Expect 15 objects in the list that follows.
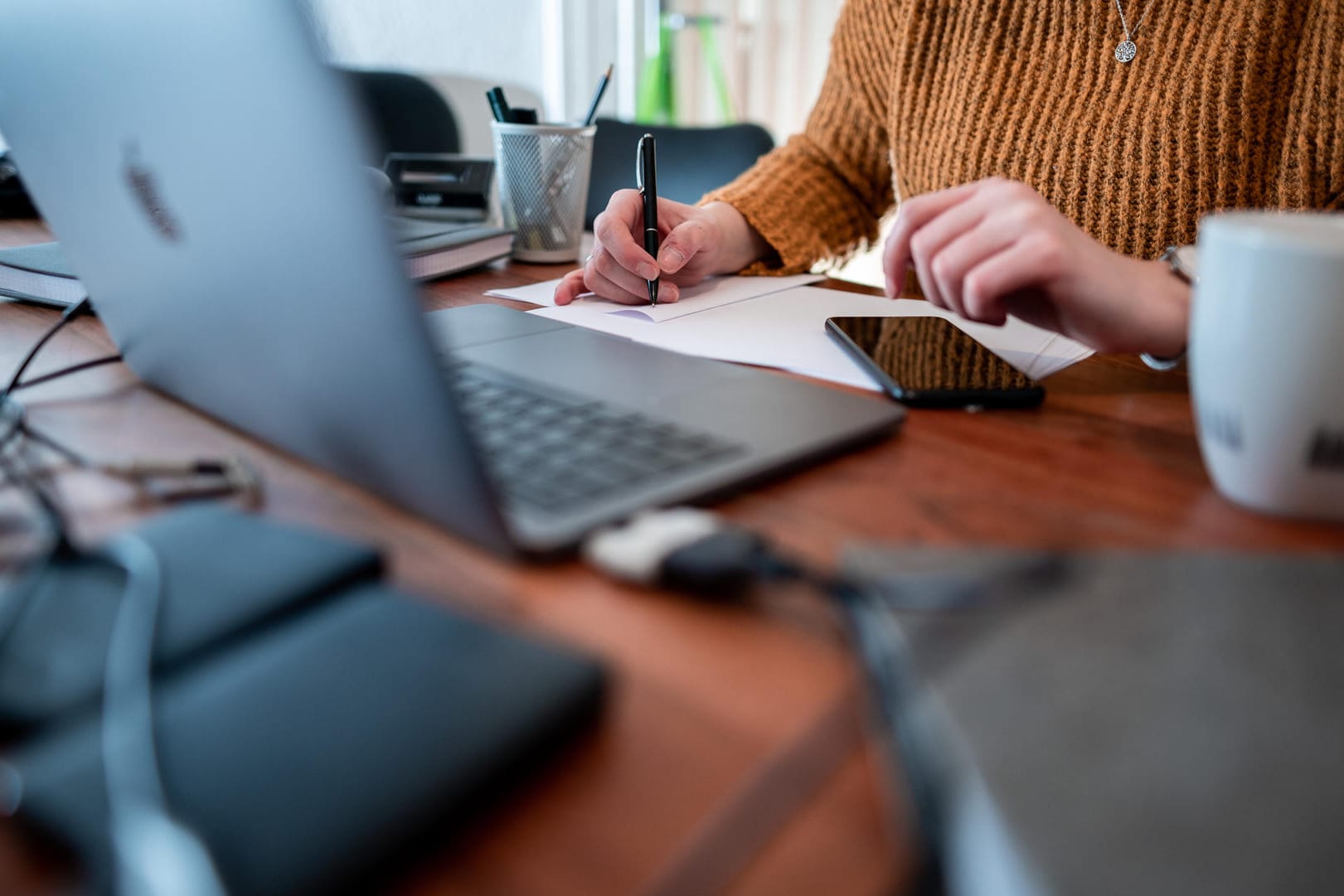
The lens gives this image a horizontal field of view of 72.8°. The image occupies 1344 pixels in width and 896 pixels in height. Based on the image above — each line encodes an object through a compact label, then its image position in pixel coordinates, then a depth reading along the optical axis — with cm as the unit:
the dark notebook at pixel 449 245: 85
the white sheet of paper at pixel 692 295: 73
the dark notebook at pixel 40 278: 70
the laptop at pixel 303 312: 27
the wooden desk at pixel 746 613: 20
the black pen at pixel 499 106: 95
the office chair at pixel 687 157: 152
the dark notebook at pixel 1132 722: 19
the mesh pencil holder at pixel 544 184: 94
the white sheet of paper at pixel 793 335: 59
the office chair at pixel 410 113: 173
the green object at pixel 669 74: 250
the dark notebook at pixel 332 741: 18
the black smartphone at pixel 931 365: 51
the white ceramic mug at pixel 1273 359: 34
